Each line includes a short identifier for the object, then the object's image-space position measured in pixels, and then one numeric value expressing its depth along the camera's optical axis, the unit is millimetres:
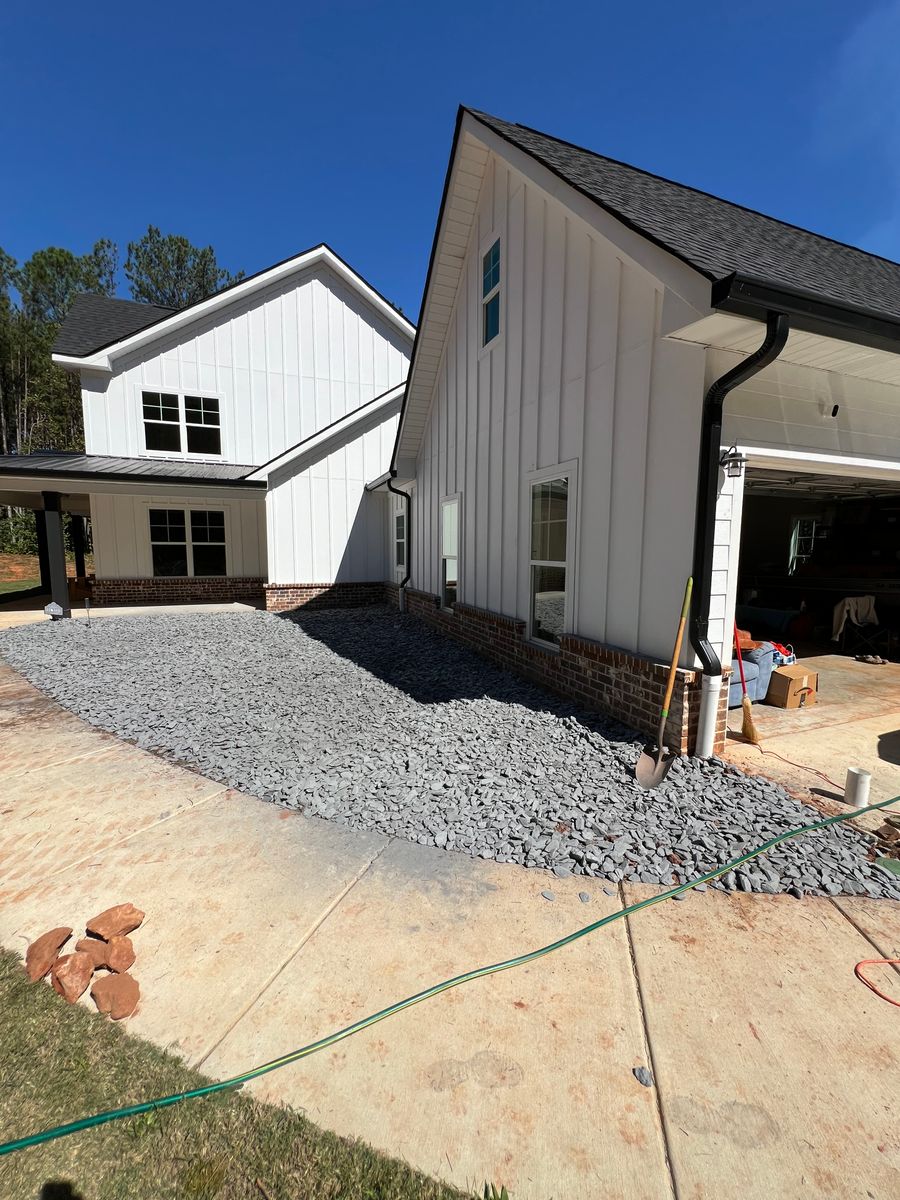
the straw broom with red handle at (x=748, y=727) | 4594
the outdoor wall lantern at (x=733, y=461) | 4113
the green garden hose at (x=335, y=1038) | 1671
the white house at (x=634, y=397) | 3910
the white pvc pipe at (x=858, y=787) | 3592
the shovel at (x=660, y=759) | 3971
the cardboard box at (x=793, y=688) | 5566
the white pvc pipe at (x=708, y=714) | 4148
